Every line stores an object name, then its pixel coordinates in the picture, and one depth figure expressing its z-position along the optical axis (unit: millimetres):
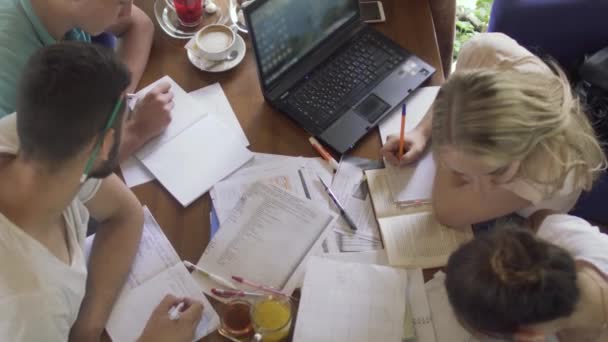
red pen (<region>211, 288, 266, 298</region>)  1066
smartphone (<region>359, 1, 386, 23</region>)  1463
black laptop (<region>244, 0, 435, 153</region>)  1263
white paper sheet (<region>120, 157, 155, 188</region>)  1226
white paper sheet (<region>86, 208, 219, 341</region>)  1048
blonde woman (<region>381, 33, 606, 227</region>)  1033
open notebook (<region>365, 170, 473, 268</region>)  1102
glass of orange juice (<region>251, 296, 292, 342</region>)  998
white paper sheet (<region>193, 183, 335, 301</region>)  1102
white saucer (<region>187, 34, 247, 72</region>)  1389
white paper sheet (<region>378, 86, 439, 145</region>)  1300
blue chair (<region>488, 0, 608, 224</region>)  1562
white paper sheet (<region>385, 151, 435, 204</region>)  1193
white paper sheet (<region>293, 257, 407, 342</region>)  1018
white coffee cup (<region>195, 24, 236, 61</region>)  1380
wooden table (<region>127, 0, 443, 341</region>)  1168
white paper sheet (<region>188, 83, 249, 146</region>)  1311
